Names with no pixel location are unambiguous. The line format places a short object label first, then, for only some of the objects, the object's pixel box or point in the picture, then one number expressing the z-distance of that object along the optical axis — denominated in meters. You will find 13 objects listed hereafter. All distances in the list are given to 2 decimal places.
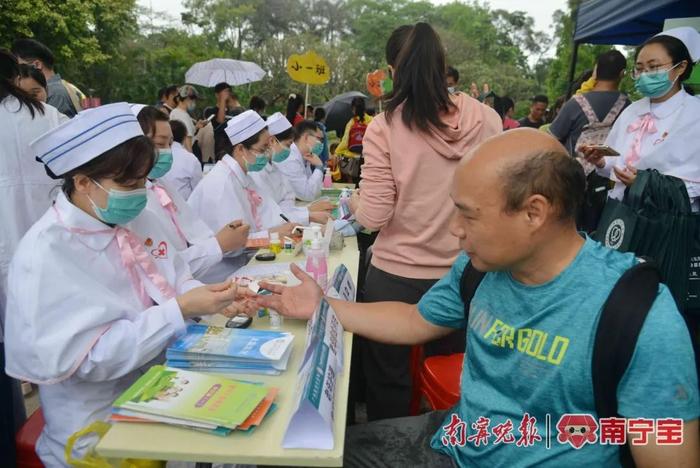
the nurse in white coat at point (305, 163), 4.91
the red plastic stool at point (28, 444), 1.73
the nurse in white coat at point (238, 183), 3.27
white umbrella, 9.44
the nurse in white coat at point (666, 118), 2.64
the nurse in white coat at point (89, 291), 1.48
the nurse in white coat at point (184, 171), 4.44
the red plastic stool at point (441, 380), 2.07
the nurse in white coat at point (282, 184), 3.84
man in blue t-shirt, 1.08
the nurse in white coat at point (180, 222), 2.53
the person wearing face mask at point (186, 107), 7.10
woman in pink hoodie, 2.09
